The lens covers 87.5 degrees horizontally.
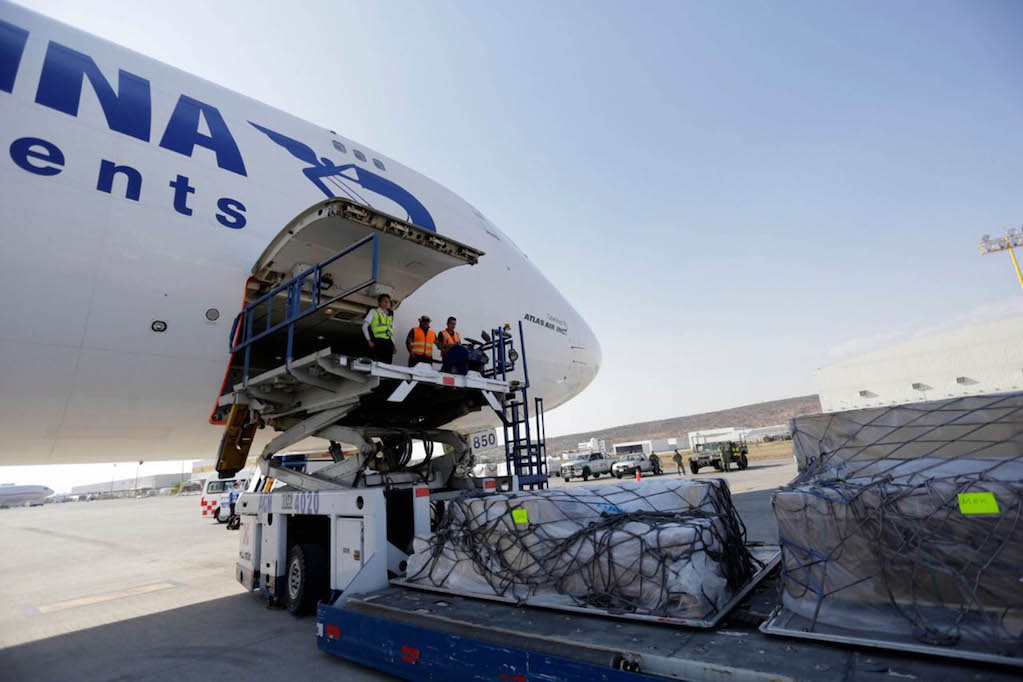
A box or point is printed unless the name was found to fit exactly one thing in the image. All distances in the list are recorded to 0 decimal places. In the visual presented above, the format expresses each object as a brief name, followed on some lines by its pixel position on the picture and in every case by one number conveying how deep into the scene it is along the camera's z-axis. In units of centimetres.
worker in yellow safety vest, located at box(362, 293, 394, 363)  596
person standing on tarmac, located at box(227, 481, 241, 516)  1934
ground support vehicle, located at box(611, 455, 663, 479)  3247
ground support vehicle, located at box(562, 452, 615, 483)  3381
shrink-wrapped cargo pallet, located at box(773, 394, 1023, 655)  252
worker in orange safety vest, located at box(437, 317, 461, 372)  662
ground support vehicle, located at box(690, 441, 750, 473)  3031
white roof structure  3534
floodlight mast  4658
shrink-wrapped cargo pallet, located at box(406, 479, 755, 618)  346
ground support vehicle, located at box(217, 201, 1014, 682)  283
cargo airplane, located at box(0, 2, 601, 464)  510
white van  2066
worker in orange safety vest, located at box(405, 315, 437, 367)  630
